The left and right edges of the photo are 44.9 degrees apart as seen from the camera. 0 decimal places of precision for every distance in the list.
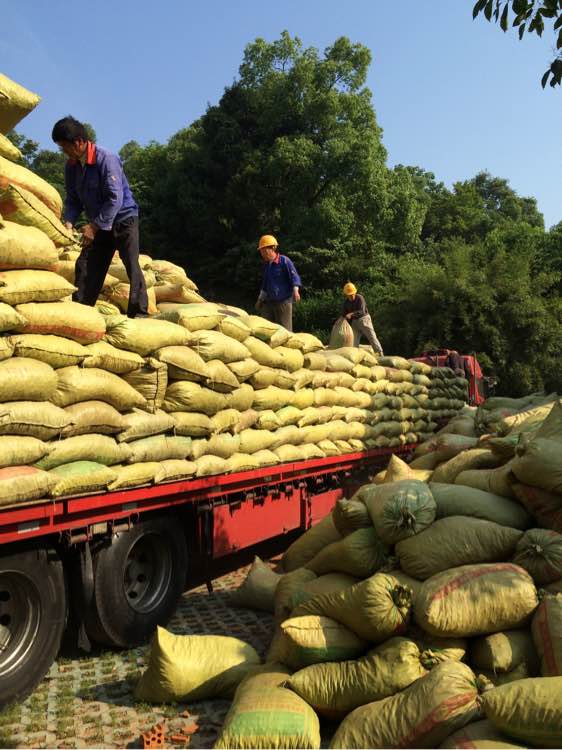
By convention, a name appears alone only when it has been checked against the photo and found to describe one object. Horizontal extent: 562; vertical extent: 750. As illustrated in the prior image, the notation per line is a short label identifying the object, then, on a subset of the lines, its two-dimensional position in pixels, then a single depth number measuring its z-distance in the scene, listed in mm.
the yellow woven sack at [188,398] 4379
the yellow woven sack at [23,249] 3568
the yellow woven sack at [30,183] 4023
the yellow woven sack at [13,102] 4031
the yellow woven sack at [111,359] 3820
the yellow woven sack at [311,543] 4680
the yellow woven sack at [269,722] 2652
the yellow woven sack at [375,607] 3082
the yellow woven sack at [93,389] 3605
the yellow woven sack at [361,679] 2910
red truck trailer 3246
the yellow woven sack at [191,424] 4336
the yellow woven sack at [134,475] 3697
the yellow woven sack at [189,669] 3289
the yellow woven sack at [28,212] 4051
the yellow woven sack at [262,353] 5395
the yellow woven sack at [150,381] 4125
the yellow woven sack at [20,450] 3121
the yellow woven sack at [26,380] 3230
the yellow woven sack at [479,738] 2445
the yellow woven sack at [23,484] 3021
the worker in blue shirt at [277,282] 8062
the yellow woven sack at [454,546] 3512
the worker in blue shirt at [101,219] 5094
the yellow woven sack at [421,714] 2588
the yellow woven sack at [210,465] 4387
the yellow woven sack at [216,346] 4668
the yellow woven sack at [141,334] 4035
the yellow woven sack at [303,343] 6035
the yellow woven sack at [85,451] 3398
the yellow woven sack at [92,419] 3561
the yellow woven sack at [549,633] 2867
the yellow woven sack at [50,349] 3441
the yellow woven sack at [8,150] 3892
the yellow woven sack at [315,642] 3160
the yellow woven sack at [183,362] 4285
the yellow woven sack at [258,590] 4684
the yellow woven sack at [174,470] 4027
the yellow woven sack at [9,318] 3322
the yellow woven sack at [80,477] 3334
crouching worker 10906
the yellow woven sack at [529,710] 2412
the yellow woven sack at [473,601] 3068
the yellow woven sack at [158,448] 3904
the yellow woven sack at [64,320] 3543
